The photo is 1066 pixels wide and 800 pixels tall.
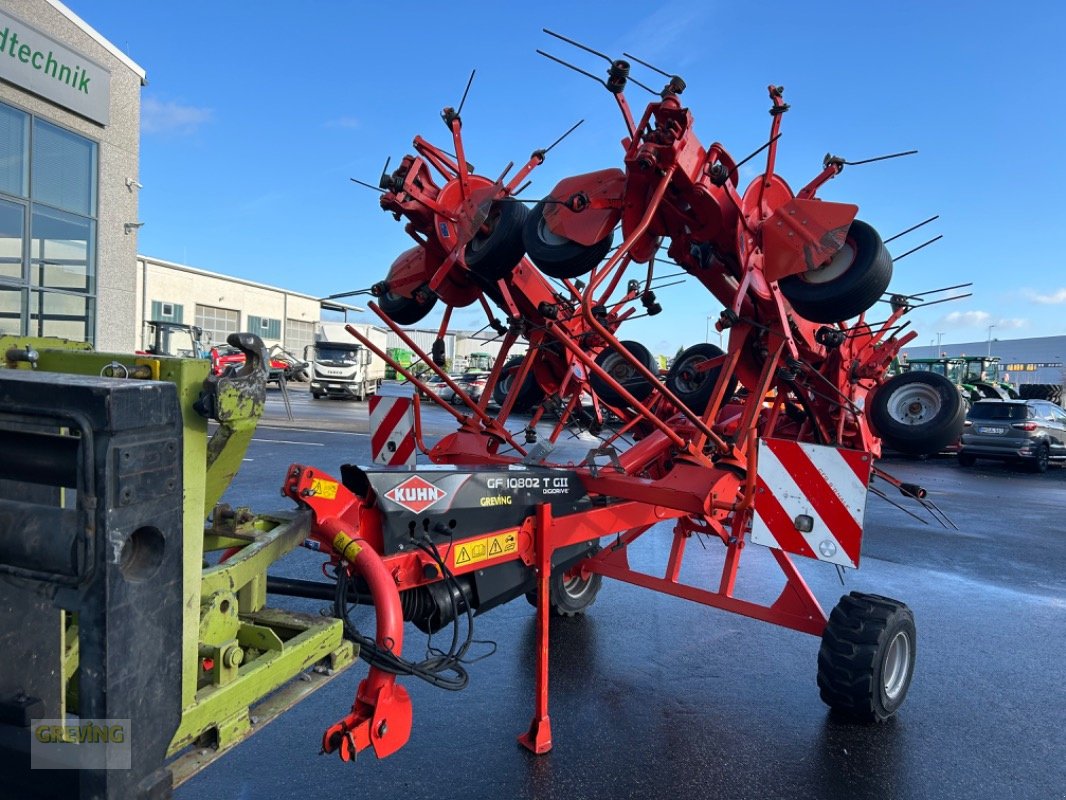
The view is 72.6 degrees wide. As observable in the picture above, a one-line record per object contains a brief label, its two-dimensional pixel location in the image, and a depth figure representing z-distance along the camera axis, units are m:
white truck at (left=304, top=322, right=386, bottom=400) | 28.88
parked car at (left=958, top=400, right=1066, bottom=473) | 16.20
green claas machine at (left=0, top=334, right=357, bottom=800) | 1.33
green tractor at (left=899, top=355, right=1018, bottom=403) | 20.66
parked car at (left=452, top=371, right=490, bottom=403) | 24.17
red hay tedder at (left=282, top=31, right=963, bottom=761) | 2.91
